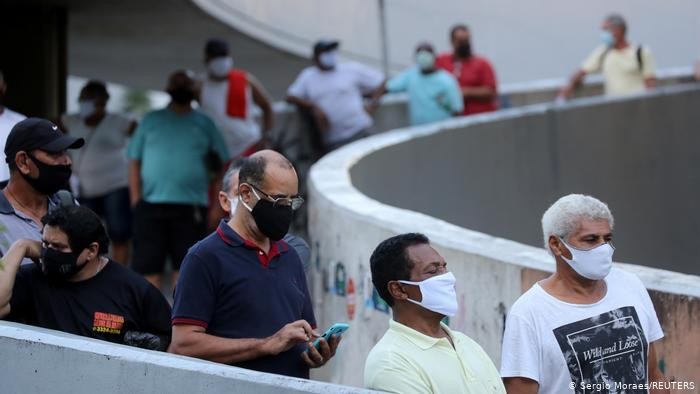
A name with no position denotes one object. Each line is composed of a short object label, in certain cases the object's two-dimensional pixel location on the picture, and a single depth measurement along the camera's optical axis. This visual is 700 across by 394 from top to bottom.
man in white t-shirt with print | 9.47
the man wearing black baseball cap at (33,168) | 10.99
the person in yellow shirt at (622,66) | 33.66
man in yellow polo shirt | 8.33
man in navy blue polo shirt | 9.47
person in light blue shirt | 29.39
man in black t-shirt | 9.90
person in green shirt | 20.12
